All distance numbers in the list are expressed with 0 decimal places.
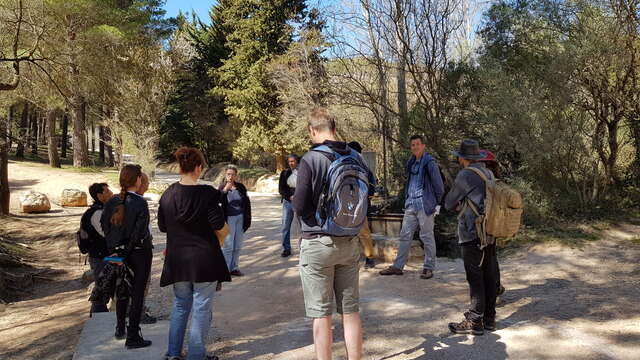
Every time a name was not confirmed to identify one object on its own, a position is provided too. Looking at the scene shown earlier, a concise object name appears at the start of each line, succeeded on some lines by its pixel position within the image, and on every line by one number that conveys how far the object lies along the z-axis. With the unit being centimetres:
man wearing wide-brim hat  421
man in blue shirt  623
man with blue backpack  305
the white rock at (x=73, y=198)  1747
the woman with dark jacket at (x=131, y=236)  404
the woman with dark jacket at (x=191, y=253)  344
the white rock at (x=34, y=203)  1600
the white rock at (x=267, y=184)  2409
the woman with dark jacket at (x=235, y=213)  672
